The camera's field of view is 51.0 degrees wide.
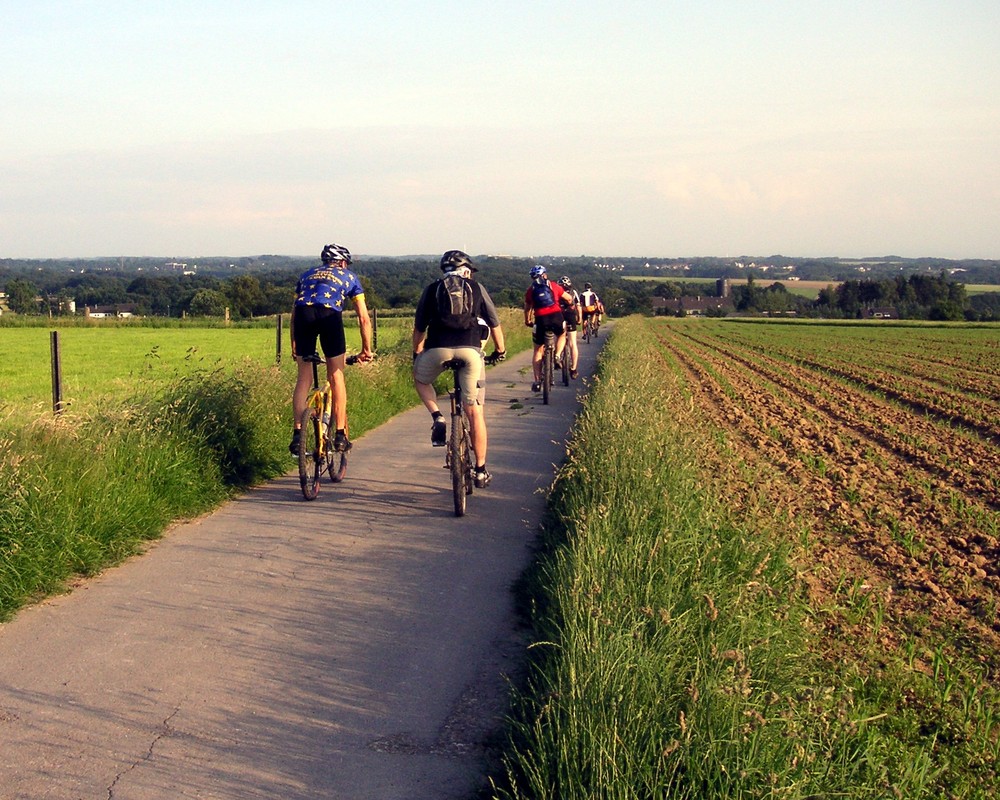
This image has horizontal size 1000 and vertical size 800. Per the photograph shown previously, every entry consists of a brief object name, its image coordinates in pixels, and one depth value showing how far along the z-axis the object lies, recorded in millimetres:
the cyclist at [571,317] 17828
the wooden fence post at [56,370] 9471
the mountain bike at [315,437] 8617
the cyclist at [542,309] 16328
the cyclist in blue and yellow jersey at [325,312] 8680
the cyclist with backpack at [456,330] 8266
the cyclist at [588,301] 24120
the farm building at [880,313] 104188
